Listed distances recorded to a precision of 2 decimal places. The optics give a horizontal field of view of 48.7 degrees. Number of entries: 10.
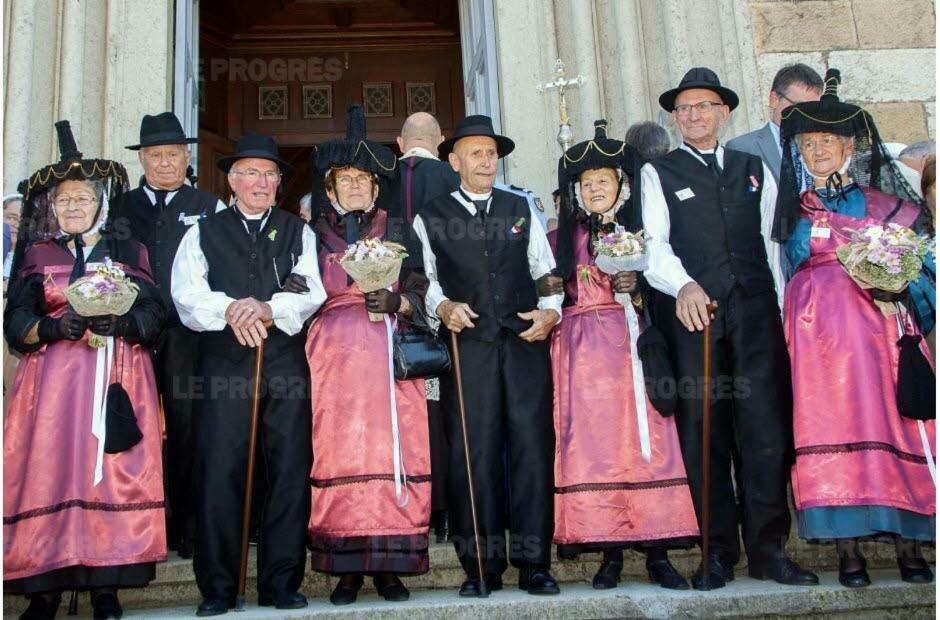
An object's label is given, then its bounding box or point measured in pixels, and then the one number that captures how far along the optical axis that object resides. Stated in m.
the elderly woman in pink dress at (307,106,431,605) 4.08
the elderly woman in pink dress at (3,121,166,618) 3.93
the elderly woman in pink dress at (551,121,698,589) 4.13
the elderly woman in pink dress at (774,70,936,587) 3.96
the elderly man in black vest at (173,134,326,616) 4.03
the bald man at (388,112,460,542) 4.59
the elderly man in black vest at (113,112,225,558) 4.54
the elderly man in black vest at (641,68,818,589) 4.17
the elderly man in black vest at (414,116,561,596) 4.16
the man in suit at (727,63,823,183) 5.15
